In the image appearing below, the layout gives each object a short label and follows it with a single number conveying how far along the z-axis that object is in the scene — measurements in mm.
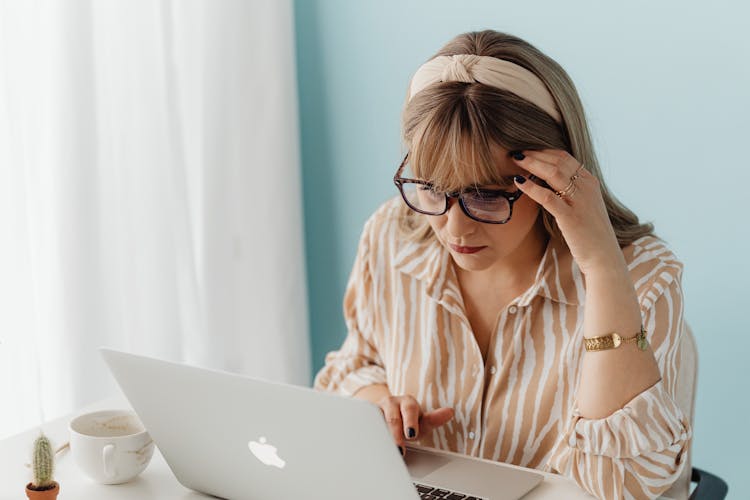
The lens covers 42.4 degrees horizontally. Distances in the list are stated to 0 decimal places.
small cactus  1154
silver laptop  1043
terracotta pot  1166
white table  1241
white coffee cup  1238
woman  1288
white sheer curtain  1894
